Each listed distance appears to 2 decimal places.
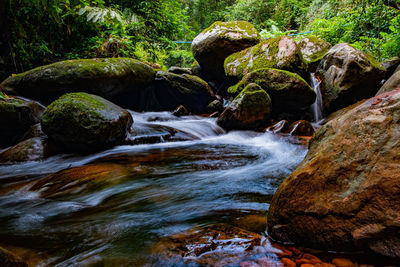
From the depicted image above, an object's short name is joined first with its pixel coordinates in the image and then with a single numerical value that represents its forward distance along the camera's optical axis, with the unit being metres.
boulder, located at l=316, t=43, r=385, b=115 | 6.23
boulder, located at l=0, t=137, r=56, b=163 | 4.48
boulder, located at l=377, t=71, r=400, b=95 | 4.24
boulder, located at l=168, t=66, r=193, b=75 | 10.92
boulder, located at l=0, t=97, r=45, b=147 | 5.00
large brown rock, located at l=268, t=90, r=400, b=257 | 1.16
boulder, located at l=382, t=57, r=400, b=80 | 7.00
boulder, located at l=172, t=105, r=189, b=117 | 9.26
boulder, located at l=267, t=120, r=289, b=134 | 6.47
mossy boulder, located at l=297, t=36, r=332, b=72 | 8.73
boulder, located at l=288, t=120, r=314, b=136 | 6.19
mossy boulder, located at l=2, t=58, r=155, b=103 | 5.85
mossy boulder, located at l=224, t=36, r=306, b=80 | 7.58
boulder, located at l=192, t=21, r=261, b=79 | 9.46
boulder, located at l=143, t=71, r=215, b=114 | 9.16
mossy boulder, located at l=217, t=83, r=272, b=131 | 6.46
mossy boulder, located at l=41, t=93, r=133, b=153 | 4.55
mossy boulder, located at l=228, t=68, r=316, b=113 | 6.72
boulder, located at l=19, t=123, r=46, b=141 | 5.15
